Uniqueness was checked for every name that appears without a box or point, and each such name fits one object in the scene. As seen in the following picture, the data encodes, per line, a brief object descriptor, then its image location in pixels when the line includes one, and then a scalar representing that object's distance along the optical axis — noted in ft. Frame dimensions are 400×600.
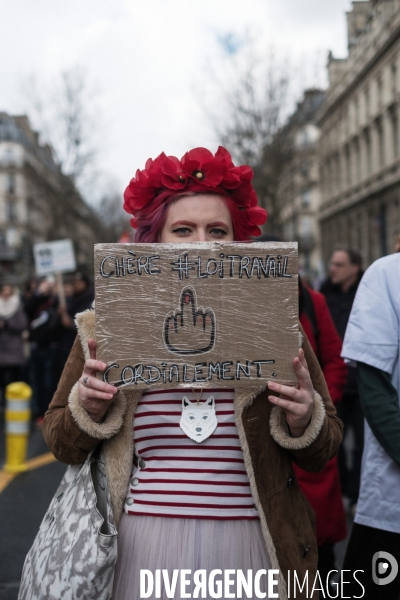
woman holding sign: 6.06
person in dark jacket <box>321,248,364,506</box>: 17.48
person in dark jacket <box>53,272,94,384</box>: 28.61
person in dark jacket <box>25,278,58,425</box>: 32.37
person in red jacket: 10.45
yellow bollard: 22.27
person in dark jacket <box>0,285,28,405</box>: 34.81
